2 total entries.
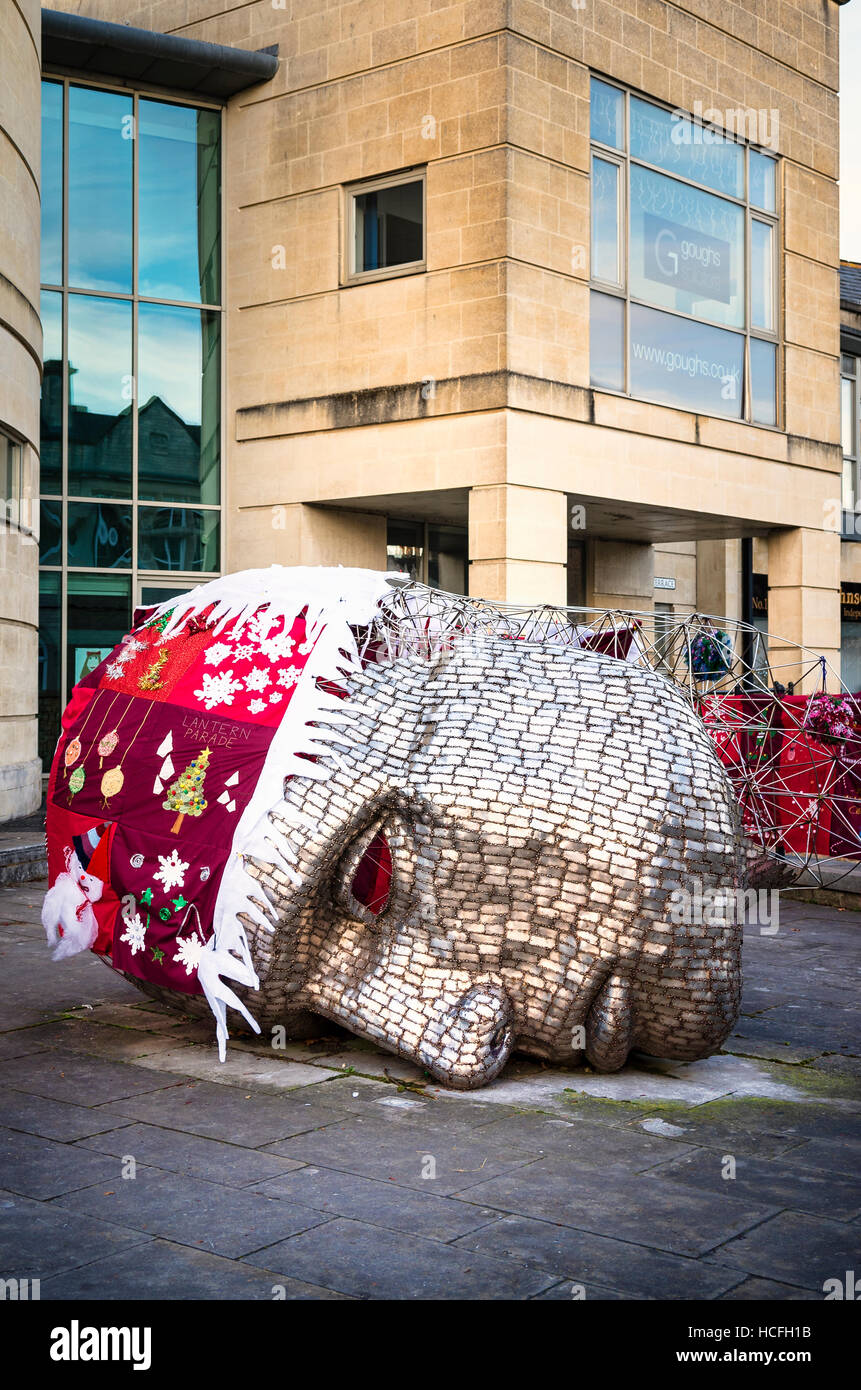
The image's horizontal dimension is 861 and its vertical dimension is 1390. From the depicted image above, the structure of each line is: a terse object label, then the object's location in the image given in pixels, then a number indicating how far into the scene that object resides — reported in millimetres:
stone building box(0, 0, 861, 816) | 16469
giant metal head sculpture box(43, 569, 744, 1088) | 5844
